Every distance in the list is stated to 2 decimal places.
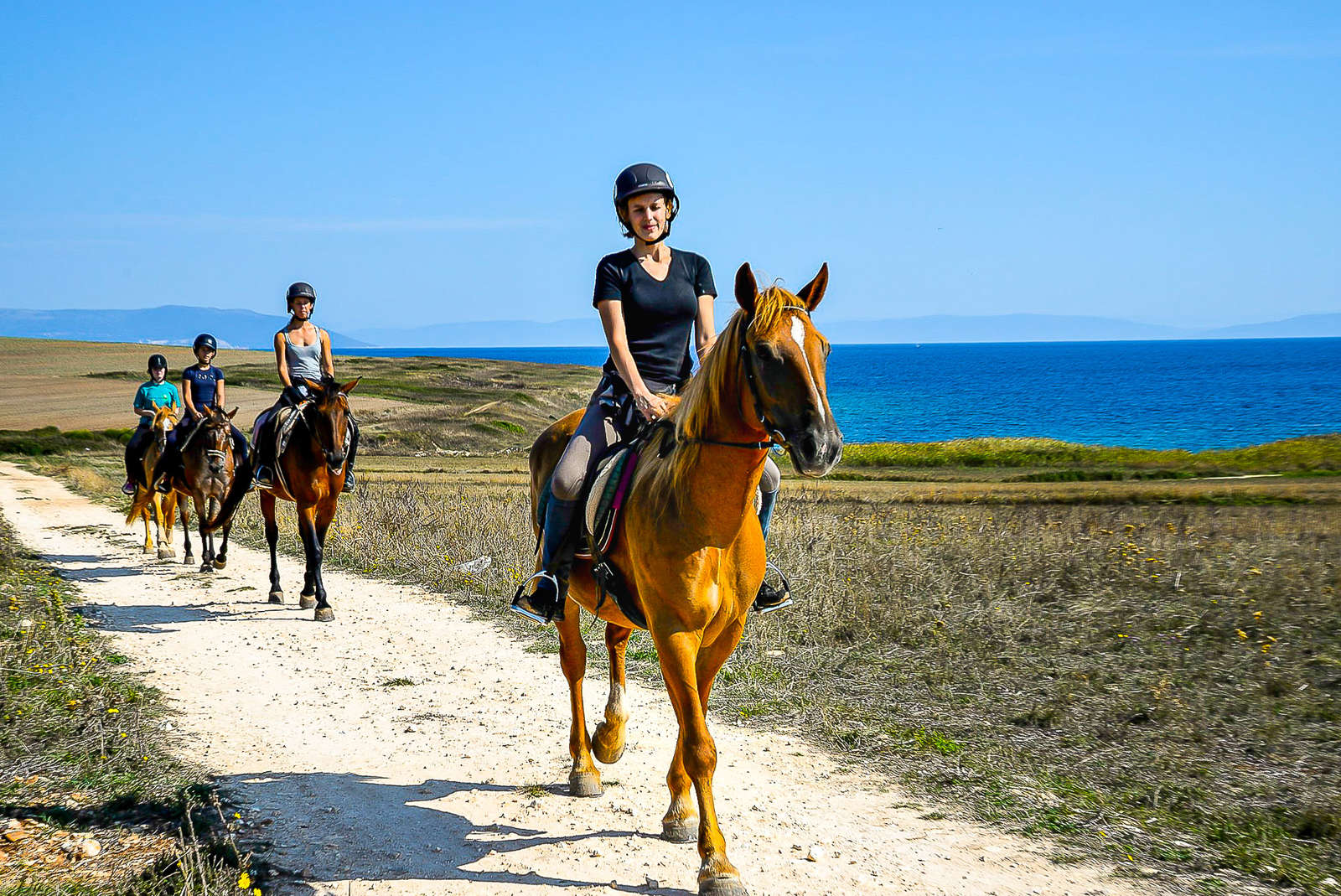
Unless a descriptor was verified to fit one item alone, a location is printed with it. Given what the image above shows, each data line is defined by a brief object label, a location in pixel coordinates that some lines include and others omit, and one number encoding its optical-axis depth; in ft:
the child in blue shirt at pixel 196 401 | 50.47
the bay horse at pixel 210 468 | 48.96
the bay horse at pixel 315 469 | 38.55
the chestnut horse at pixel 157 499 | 52.29
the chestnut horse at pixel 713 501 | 13.29
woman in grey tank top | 40.11
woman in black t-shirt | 17.84
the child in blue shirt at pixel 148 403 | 54.39
